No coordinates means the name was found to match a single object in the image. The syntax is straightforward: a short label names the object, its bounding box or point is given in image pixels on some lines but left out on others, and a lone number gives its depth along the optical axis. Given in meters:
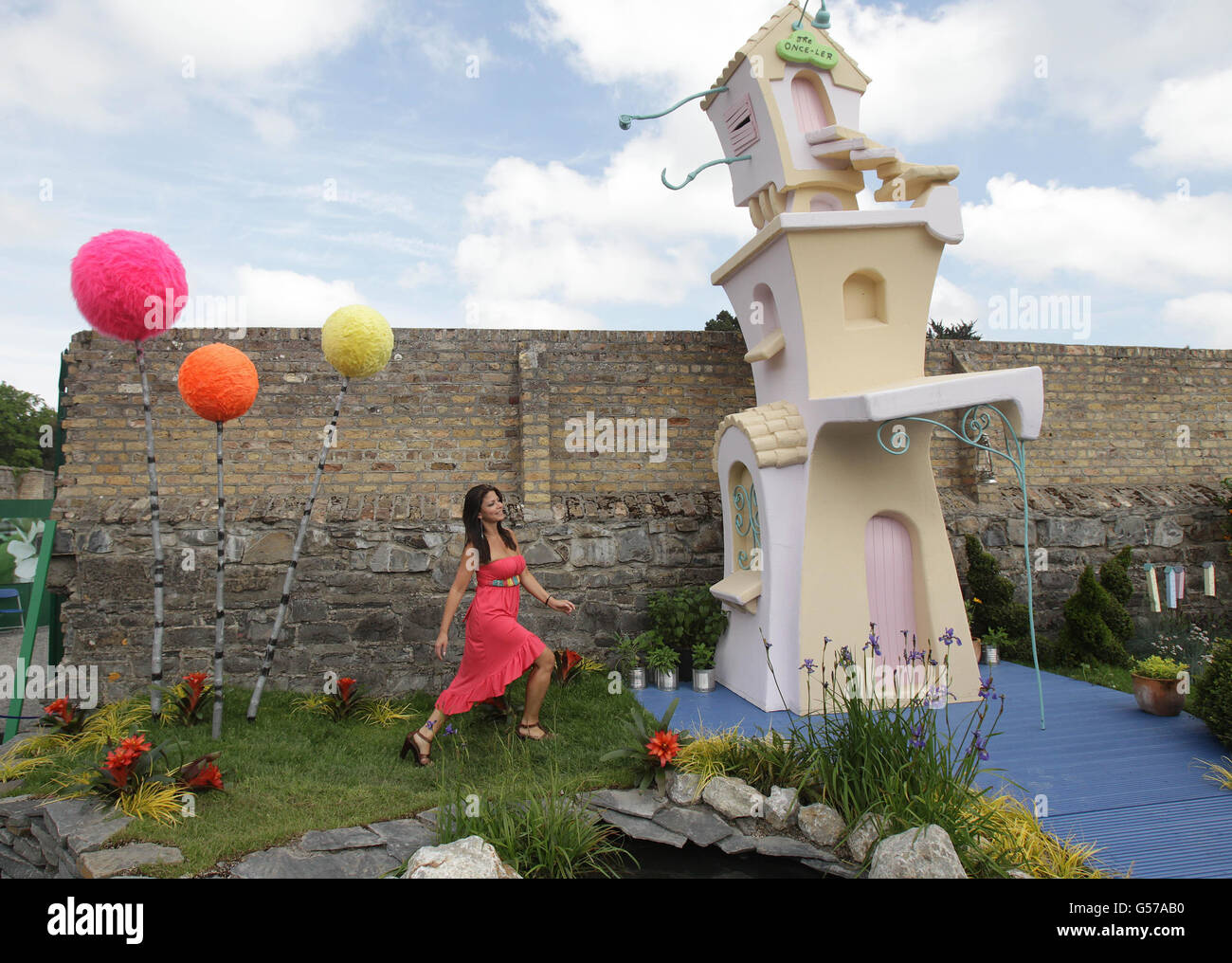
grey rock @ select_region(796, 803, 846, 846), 3.80
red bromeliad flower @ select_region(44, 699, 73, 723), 5.77
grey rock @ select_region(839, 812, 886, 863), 3.66
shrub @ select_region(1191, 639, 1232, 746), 5.16
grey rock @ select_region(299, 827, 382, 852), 3.83
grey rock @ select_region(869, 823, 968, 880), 3.32
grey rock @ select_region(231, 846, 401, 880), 3.59
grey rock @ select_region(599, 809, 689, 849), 3.86
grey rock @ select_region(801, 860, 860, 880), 3.58
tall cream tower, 5.98
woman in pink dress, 5.25
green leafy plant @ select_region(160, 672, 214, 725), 5.79
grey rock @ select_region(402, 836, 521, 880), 3.19
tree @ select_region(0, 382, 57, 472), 27.12
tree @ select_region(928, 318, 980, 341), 20.91
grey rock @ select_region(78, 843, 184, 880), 3.62
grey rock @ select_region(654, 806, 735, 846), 3.90
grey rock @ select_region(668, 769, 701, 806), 4.22
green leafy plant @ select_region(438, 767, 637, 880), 3.56
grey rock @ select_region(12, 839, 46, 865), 4.47
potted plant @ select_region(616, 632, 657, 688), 6.98
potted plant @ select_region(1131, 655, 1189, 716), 5.86
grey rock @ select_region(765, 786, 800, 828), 3.93
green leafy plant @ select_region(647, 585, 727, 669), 6.98
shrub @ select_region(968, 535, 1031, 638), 7.87
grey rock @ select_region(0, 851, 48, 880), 4.52
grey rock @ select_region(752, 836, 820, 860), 3.76
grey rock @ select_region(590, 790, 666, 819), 4.12
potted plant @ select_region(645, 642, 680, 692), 6.89
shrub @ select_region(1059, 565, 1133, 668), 7.62
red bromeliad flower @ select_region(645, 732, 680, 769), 4.38
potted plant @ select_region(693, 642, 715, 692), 6.79
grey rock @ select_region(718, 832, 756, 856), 3.82
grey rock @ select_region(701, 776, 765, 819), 4.02
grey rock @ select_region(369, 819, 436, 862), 3.81
